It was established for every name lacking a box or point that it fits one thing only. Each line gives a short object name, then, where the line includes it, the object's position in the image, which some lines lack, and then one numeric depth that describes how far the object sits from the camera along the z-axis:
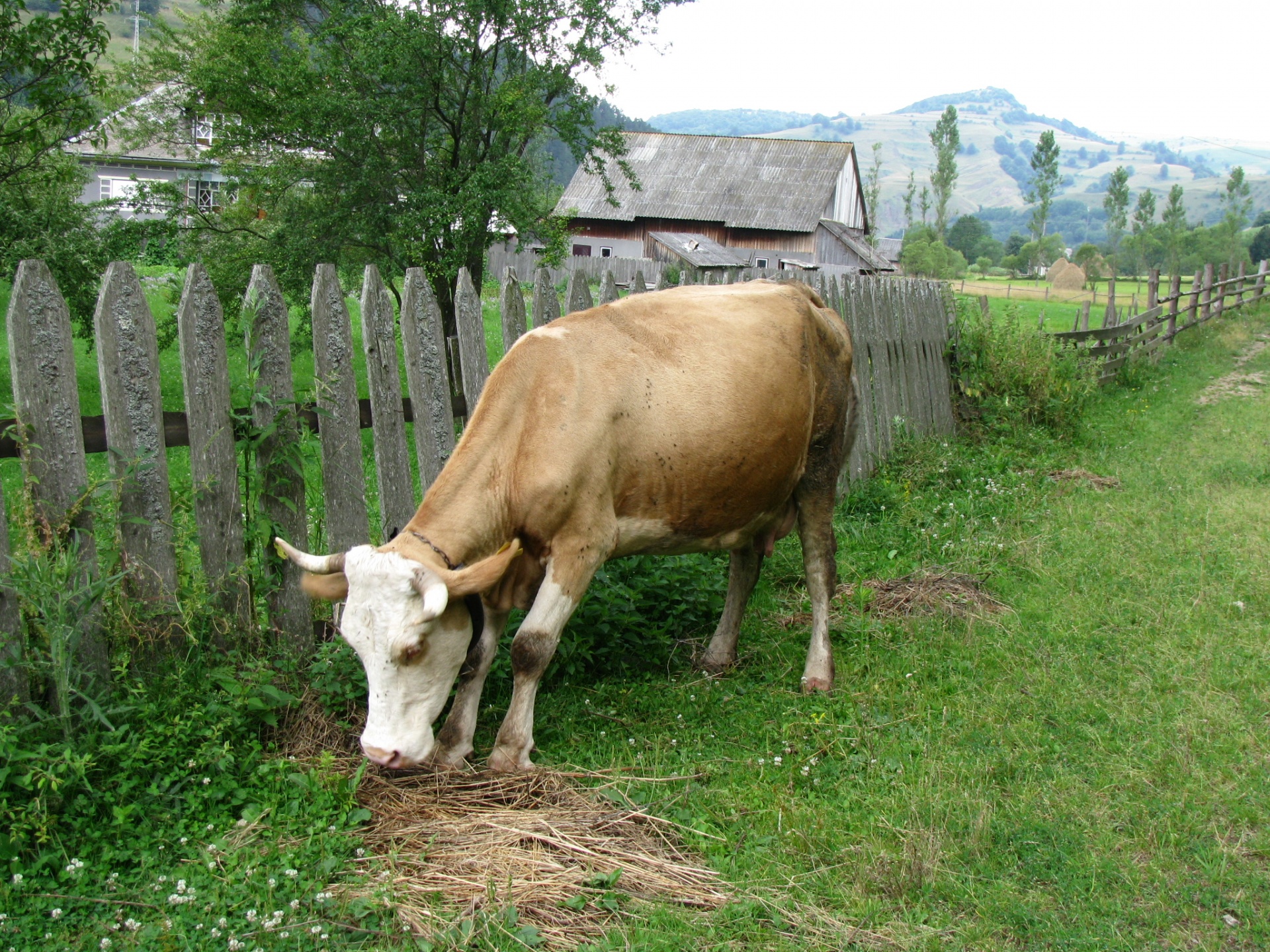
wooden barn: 46.91
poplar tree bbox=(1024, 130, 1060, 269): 92.31
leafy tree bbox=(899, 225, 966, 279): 67.88
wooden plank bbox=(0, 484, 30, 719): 3.40
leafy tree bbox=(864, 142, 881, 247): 68.62
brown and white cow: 3.30
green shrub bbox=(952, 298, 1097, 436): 10.22
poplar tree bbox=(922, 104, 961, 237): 100.06
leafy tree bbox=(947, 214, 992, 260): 122.12
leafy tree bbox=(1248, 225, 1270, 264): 80.25
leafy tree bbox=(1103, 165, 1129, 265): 95.62
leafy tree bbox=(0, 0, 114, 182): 8.88
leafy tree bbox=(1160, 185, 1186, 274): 75.06
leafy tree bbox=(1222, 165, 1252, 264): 65.95
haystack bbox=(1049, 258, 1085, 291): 75.19
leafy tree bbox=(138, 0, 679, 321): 13.24
